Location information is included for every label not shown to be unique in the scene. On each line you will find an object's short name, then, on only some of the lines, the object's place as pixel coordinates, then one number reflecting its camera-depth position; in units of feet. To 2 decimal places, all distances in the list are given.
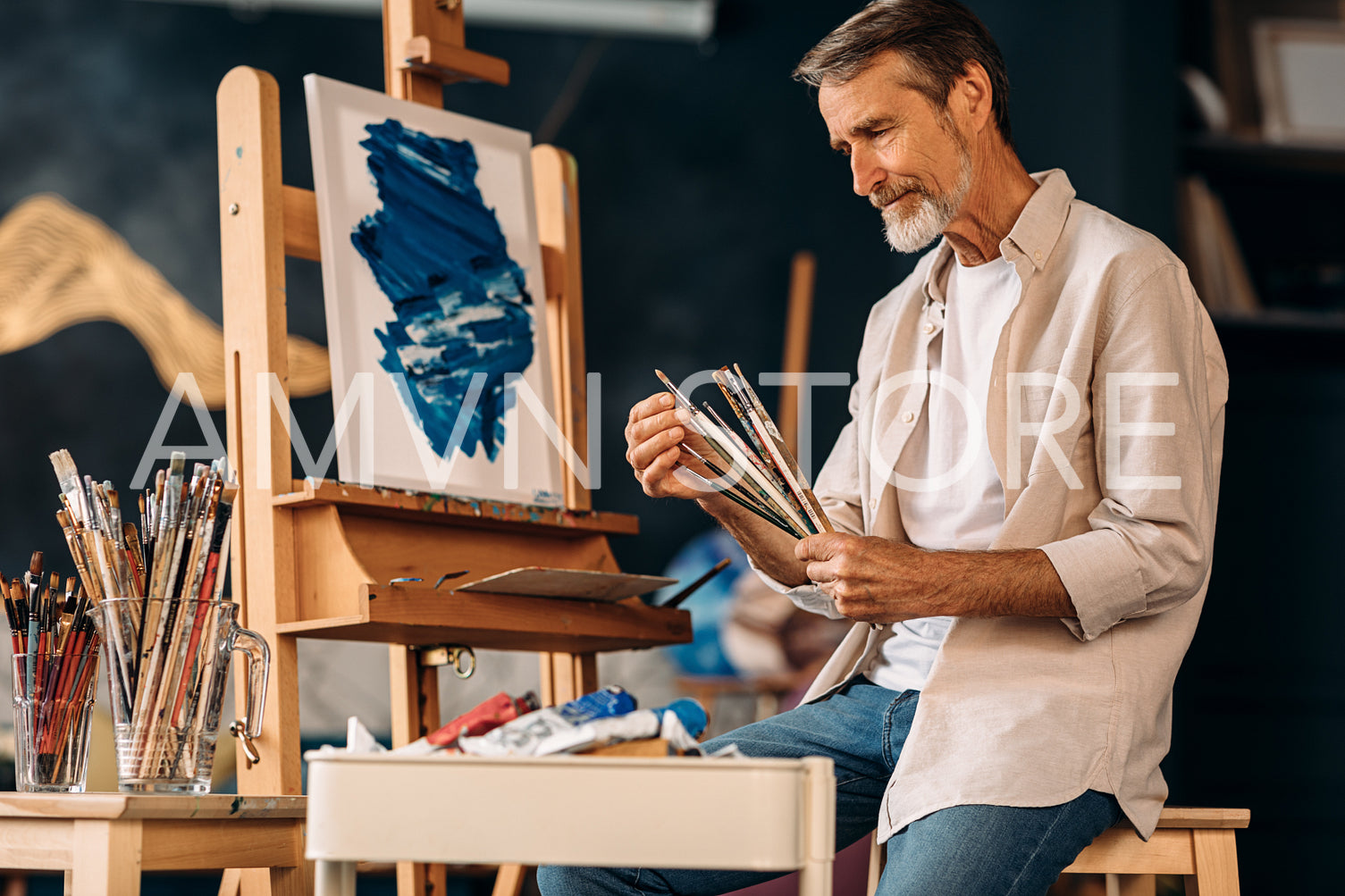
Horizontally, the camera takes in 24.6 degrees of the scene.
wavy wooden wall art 18.54
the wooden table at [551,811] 8.88
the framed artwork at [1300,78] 16.62
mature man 9.76
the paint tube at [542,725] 9.06
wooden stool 9.98
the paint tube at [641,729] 9.02
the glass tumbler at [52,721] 10.03
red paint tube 9.15
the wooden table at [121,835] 9.44
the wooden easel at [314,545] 10.89
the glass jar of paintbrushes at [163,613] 9.98
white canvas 11.42
